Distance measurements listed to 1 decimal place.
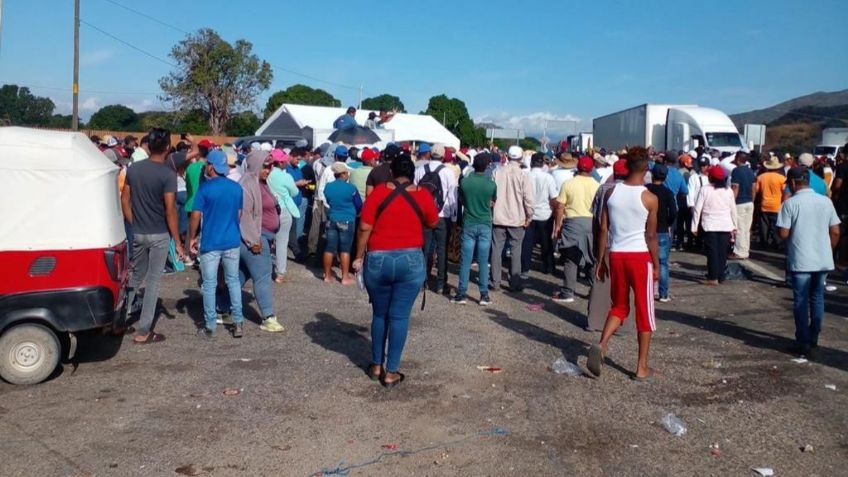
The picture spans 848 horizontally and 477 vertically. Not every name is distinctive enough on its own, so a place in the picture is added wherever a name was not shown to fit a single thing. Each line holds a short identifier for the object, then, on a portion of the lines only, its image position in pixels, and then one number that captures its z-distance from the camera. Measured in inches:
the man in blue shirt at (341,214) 443.2
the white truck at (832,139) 1552.8
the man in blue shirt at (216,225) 302.7
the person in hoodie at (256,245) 319.6
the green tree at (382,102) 3935.0
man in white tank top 266.5
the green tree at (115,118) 3181.6
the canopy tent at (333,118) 1210.0
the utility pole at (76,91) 1165.1
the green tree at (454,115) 3139.8
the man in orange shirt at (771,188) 555.8
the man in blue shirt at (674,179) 521.0
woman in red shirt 250.8
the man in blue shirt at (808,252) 300.0
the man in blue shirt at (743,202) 540.1
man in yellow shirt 393.7
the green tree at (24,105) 2433.6
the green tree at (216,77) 2191.2
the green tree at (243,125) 2476.6
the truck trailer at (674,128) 1096.2
